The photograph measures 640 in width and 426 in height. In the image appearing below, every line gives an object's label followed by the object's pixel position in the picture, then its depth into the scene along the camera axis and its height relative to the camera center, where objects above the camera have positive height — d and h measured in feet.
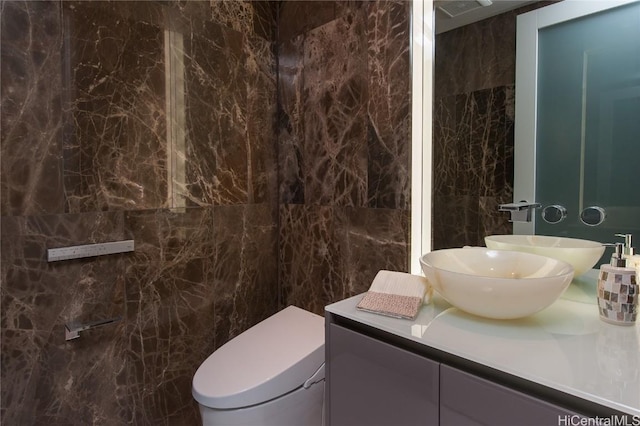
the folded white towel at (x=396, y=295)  2.99 -0.87
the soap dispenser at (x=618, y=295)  2.74 -0.75
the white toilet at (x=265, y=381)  3.71 -1.99
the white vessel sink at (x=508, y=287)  2.49 -0.64
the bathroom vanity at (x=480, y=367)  1.98 -1.08
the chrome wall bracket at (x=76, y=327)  4.13 -1.48
